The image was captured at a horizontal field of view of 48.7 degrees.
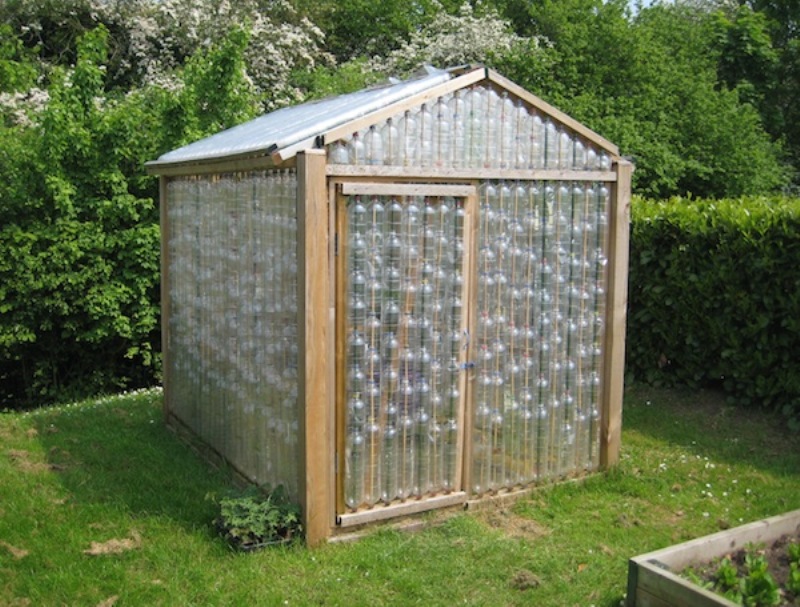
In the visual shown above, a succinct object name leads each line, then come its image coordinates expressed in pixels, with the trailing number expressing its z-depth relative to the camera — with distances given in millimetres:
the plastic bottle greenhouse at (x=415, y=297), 5328
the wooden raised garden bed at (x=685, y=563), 4102
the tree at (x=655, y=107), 14674
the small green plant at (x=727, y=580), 4332
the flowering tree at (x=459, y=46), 17281
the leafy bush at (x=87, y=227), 9984
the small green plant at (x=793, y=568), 4352
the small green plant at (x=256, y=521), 5242
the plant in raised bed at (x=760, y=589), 4188
